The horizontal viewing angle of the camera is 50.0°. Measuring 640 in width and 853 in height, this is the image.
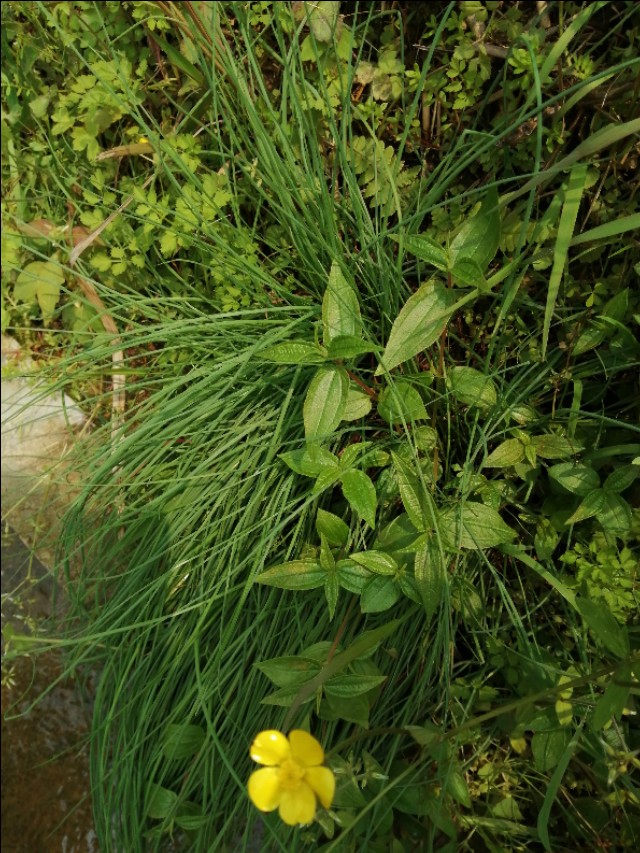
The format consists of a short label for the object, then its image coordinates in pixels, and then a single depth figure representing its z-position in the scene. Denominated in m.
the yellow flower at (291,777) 0.20
